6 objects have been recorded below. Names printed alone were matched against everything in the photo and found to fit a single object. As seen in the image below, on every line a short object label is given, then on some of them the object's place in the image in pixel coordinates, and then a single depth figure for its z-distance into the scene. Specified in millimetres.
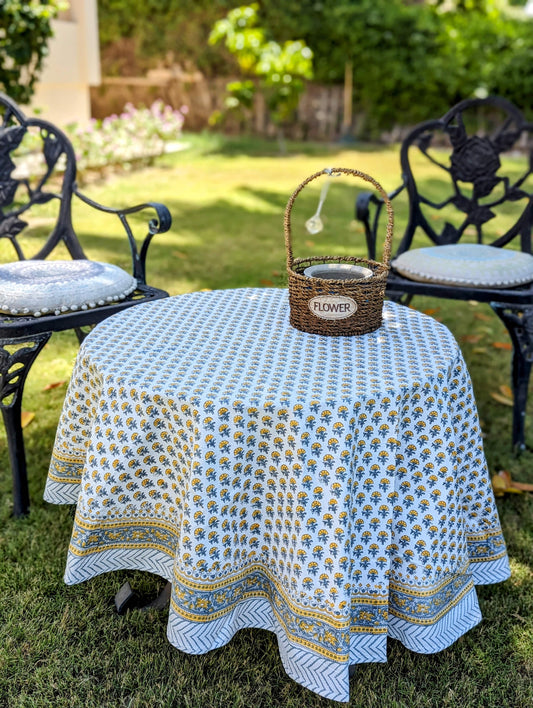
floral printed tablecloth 1634
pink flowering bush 7844
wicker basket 1954
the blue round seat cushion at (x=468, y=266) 2883
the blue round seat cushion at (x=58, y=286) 2424
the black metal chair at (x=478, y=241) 2854
